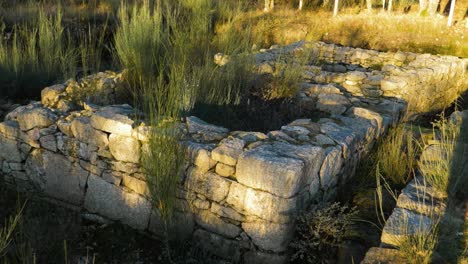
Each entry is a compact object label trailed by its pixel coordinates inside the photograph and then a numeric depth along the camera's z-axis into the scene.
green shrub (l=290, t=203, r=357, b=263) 3.12
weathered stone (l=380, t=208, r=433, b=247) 2.64
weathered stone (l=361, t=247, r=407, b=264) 2.54
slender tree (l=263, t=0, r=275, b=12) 12.21
